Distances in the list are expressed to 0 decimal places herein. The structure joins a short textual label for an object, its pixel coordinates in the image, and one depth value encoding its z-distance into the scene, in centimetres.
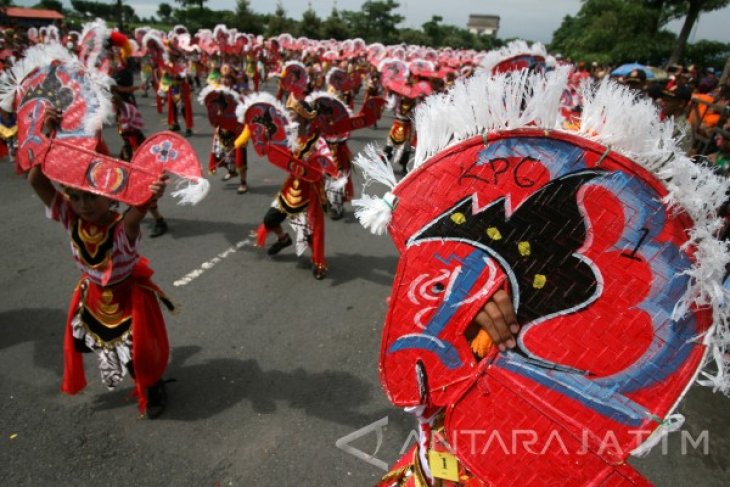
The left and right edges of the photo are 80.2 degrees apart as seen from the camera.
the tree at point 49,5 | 4713
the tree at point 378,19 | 4922
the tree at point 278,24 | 4091
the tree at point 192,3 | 4425
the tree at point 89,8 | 5465
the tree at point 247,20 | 4059
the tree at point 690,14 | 2331
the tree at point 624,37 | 2627
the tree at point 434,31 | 5675
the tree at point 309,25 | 4122
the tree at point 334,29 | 4172
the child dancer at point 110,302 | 240
